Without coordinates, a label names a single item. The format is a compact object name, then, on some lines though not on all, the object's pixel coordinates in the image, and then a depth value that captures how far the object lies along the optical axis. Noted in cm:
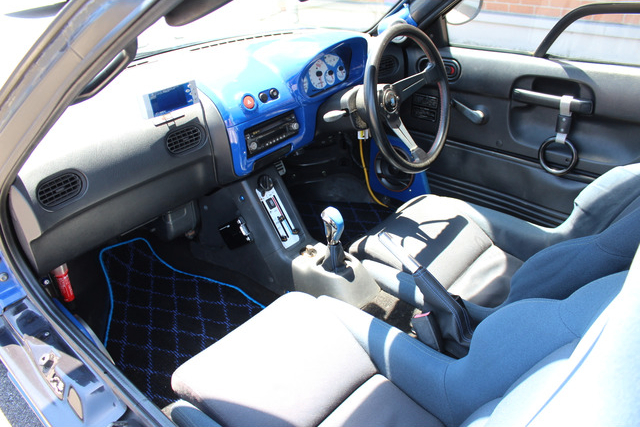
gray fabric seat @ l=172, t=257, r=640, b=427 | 93
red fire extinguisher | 180
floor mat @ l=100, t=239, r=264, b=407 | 198
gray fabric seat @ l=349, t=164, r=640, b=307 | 160
